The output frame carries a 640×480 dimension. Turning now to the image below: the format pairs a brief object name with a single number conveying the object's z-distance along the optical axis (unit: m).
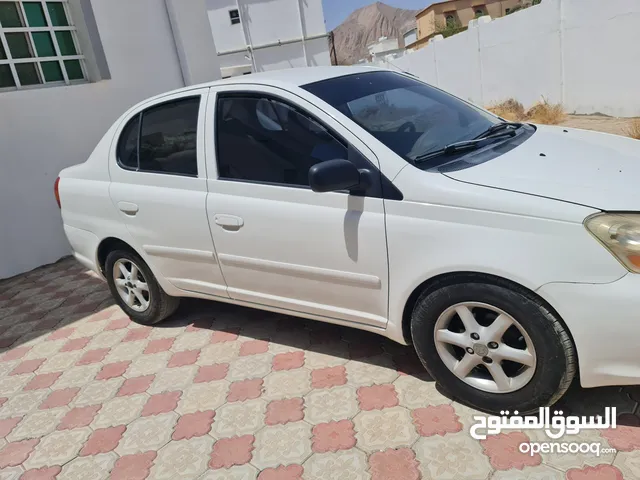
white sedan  2.03
